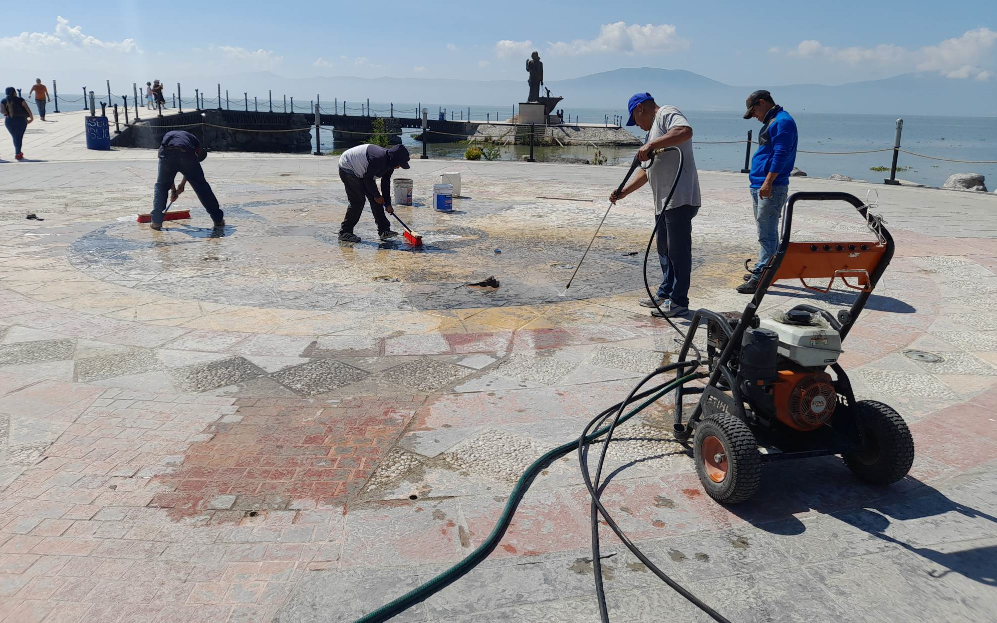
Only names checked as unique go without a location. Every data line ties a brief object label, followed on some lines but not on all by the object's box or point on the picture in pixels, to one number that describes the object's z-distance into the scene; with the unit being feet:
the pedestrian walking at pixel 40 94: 92.13
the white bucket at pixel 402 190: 37.35
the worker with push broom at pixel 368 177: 27.78
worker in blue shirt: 20.57
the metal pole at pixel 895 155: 50.92
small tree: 88.61
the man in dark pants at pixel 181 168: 29.94
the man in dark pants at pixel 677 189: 18.79
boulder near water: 58.18
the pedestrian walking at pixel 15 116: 57.88
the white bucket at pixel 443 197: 36.29
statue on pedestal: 152.56
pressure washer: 10.06
